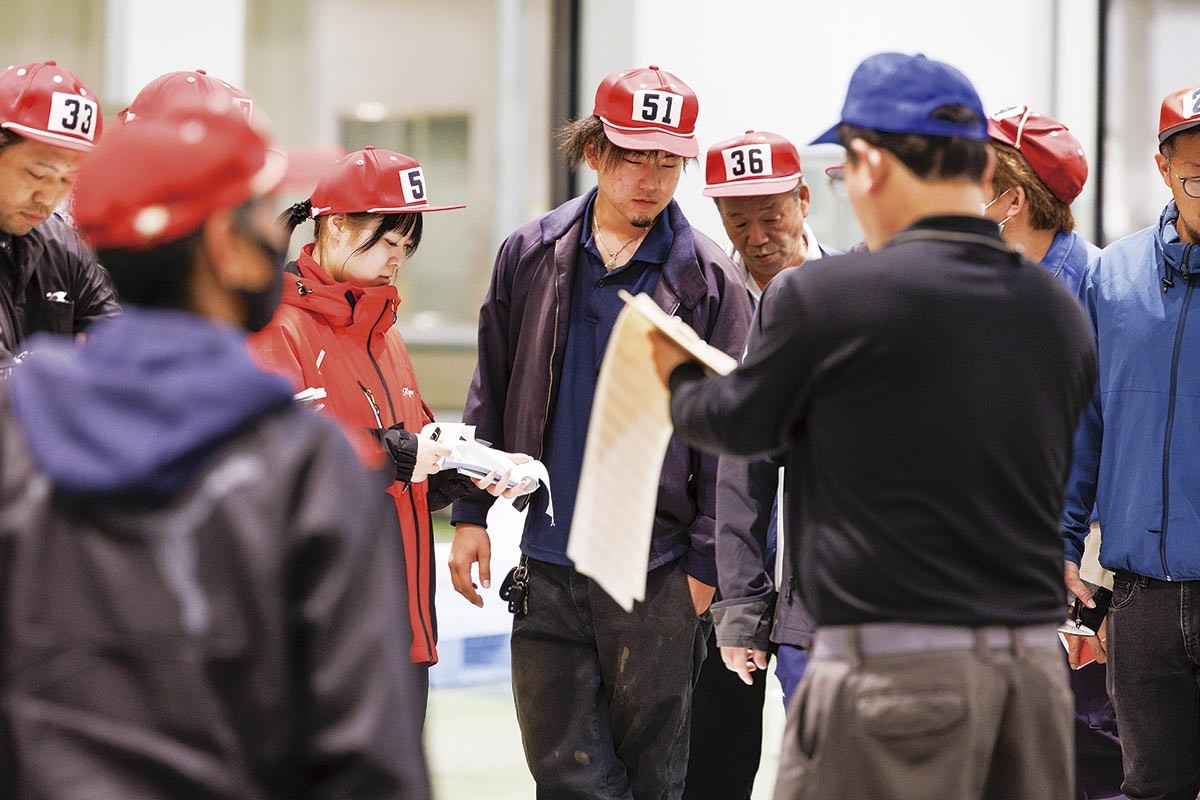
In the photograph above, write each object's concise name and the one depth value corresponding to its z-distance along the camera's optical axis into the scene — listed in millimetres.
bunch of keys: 6015
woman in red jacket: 5441
